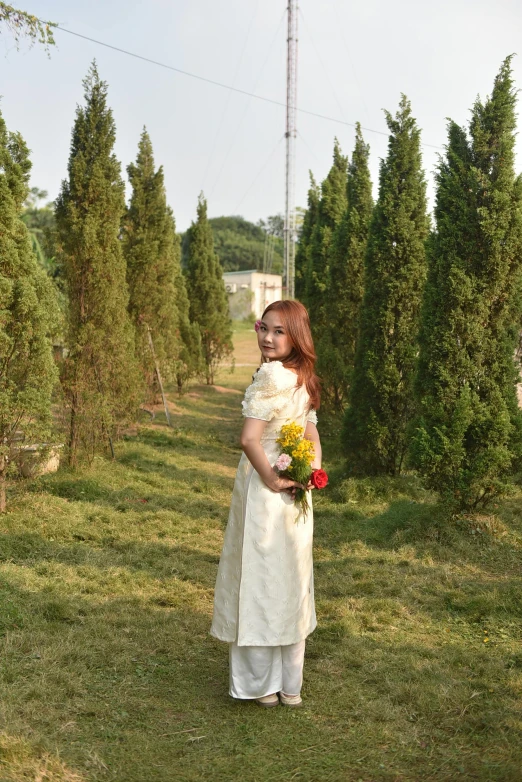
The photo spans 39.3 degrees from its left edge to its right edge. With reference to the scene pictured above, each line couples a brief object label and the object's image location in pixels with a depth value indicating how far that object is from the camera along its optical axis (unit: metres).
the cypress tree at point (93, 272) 9.09
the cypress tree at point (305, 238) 20.14
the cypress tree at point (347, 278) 12.31
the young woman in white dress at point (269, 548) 3.71
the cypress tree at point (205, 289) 19.95
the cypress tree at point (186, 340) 17.52
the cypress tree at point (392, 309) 9.19
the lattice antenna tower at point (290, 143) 19.83
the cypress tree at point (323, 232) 15.45
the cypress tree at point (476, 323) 6.94
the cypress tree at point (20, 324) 6.56
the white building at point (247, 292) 59.00
